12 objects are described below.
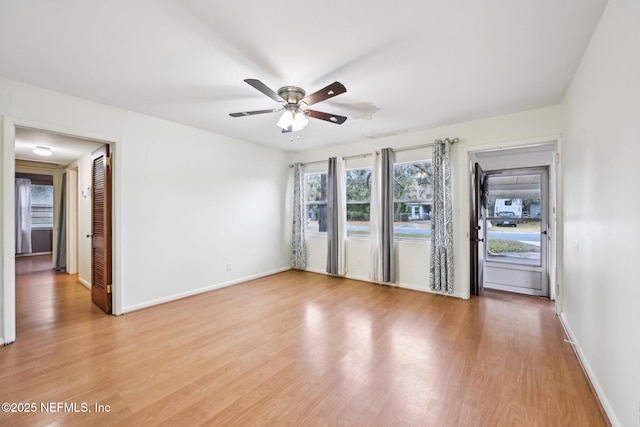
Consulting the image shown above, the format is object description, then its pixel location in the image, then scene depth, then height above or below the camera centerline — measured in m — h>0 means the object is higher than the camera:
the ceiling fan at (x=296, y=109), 2.49 +1.06
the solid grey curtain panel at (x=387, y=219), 4.48 -0.10
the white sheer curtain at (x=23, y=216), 7.41 -0.10
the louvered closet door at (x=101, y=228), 3.40 -0.21
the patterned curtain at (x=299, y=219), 5.66 -0.13
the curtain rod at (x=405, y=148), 3.96 +1.08
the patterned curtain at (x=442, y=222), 3.95 -0.13
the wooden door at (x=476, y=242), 4.07 -0.46
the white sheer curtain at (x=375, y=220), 4.62 -0.12
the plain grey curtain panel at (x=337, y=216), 5.12 -0.06
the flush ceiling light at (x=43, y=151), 4.61 +1.12
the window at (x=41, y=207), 7.93 +0.18
